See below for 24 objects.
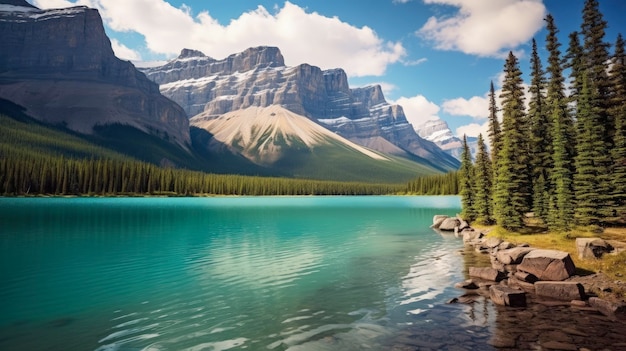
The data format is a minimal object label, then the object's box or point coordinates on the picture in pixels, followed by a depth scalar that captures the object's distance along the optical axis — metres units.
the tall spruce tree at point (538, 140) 46.38
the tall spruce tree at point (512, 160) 45.56
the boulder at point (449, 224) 60.41
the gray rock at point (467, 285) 24.05
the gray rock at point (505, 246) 35.99
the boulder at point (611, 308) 17.72
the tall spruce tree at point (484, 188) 58.84
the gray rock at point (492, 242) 39.29
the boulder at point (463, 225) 57.28
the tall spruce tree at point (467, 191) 65.81
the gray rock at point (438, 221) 64.34
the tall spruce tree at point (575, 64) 48.57
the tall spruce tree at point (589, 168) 37.44
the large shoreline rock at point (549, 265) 23.94
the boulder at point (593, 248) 27.23
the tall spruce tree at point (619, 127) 37.50
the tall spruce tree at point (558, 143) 38.97
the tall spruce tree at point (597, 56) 46.13
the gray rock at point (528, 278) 24.11
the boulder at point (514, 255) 29.72
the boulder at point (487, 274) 25.89
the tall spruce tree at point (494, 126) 55.40
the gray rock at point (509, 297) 19.70
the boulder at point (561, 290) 20.48
